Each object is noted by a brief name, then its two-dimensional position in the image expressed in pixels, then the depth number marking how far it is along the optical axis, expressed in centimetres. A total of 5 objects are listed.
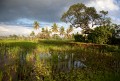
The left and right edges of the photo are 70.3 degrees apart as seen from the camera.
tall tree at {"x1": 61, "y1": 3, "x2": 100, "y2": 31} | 1867
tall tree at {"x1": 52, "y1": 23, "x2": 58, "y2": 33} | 4478
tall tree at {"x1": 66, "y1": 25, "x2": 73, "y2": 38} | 4720
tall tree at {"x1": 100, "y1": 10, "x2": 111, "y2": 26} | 1799
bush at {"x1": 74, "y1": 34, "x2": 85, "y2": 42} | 1937
